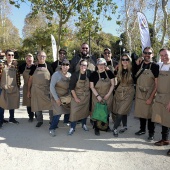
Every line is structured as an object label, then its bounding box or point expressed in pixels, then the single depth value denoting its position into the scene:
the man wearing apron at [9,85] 5.34
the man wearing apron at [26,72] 5.65
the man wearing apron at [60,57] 5.93
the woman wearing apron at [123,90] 4.70
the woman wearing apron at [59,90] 4.76
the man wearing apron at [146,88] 4.45
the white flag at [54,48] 12.43
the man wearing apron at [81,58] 5.61
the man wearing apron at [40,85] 5.23
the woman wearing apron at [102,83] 4.74
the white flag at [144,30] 7.95
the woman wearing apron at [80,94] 4.73
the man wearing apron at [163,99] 4.09
